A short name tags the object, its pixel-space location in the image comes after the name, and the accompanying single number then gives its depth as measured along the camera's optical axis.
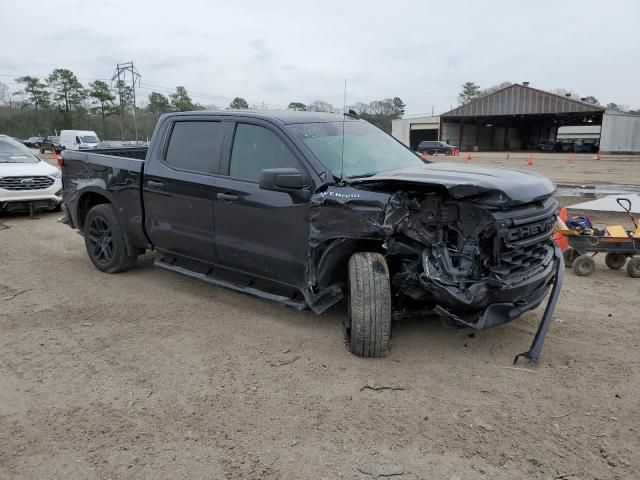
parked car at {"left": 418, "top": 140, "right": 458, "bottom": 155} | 47.19
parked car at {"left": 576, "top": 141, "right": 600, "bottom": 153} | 52.27
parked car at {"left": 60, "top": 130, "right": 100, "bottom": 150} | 35.66
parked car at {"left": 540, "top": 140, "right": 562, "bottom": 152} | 55.63
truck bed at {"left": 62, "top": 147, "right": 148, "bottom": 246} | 5.75
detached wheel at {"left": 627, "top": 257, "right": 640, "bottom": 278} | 5.97
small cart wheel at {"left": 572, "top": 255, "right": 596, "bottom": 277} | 6.11
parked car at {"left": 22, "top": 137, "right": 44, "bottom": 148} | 49.35
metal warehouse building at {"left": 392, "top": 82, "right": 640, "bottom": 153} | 51.22
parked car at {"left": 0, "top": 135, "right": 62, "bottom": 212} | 10.10
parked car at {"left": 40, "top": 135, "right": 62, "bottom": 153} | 39.37
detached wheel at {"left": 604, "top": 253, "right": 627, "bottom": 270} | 6.33
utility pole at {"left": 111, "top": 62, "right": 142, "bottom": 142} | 52.19
